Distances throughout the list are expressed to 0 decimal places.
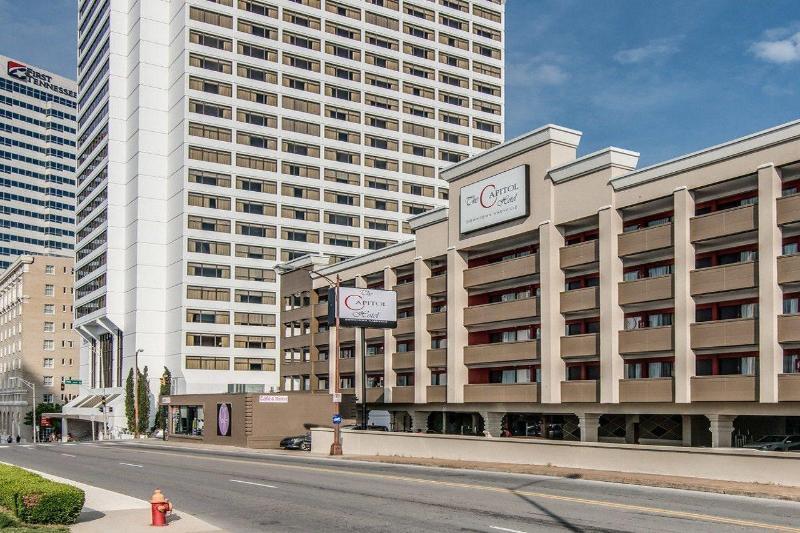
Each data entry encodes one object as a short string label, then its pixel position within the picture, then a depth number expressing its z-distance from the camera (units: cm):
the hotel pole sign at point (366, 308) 5834
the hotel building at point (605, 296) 4394
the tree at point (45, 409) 14658
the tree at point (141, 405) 9912
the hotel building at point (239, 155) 10181
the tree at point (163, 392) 9788
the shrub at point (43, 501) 1884
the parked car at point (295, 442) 6134
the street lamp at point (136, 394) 9544
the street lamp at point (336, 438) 4853
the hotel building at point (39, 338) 15750
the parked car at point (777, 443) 4419
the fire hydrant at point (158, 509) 1920
